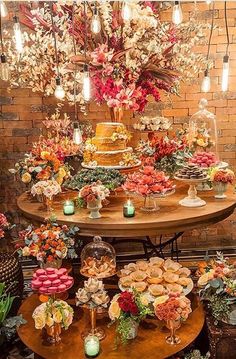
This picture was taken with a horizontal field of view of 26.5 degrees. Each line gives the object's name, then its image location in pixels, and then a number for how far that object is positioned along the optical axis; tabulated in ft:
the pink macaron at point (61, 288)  9.93
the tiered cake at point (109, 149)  13.79
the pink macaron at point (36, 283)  10.03
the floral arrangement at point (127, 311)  9.39
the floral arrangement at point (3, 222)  13.16
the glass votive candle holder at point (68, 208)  11.94
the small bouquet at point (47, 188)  12.26
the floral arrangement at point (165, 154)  14.21
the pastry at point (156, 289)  10.41
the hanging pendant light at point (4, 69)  9.73
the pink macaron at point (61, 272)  10.27
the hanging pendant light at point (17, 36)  10.89
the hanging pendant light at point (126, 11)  10.09
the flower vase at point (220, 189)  12.78
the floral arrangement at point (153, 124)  15.08
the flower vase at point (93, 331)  9.78
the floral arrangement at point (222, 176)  12.59
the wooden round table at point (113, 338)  9.12
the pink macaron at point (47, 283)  9.93
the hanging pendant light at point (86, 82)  11.19
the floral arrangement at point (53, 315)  9.39
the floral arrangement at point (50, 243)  11.10
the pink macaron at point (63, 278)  10.16
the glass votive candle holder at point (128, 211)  11.55
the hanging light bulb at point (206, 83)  13.74
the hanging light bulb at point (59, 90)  11.68
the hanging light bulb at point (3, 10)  10.64
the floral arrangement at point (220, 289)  9.89
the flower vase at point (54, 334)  9.49
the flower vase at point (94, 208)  11.53
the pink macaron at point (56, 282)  9.96
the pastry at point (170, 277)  10.91
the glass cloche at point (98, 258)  10.85
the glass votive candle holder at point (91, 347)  9.01
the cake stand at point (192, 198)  11.90
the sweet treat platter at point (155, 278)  10.57
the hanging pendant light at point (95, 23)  11.08
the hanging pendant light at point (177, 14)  9.59
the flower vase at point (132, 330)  9.41
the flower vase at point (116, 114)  14.71
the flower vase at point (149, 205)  12.03
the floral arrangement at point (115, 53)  13.66
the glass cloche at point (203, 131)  14.79
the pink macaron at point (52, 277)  10.06
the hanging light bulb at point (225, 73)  12.32
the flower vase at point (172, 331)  9.34
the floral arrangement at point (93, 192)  11.43
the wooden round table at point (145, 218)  11.21
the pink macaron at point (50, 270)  10.27
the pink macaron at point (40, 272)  10.23
